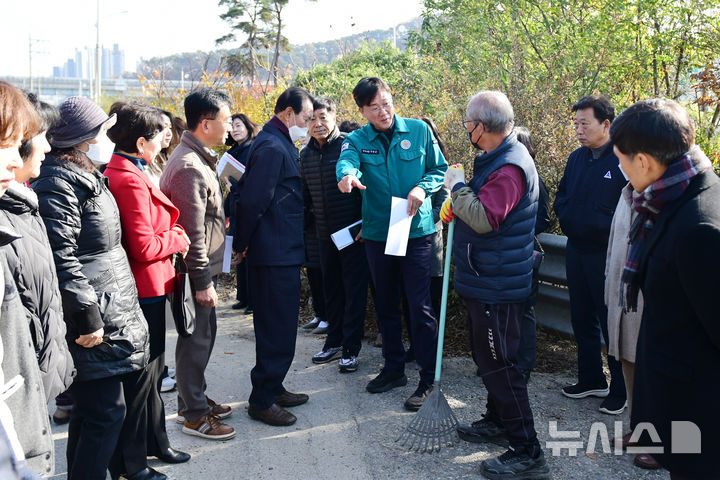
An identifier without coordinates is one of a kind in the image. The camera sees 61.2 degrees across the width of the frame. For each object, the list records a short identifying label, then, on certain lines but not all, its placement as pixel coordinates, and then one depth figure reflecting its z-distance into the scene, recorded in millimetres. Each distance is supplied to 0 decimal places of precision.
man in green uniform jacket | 4469
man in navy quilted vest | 3346
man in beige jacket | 3729
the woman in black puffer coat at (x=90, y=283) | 2670
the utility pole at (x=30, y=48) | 57606
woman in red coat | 3178
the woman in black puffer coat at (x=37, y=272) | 2203
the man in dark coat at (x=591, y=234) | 4168
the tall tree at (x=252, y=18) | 36031
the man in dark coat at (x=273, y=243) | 4094
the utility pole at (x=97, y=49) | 33250
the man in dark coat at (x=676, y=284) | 2031
